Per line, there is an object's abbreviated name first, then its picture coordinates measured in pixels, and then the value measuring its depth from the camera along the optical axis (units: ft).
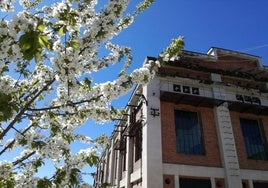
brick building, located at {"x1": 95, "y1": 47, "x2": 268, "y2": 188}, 47.75
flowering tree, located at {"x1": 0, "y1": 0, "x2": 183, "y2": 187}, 14.29
